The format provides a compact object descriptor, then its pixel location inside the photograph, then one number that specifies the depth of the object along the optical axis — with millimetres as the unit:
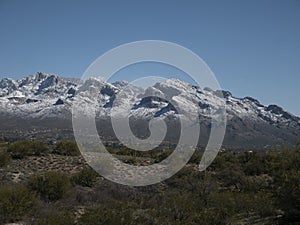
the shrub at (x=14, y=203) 21109
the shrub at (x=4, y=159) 35281
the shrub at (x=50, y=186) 27047
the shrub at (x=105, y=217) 18656
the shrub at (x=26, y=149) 39781
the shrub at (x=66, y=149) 44062
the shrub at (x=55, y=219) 18234
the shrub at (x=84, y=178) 32219
